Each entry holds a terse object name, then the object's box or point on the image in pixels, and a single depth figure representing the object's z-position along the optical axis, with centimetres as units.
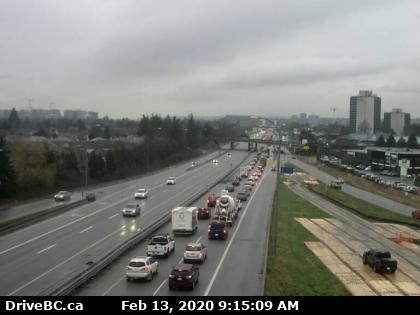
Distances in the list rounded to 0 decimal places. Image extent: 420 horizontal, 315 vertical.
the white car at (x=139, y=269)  2628
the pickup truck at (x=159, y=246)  3225
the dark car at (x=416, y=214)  5738
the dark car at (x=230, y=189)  7639
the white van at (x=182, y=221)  4103
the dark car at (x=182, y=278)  2477
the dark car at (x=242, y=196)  6517
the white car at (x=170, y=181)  8611
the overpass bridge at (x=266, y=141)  17088
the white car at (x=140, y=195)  6625
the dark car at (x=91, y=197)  6300
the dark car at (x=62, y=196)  6381
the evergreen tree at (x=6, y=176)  6225
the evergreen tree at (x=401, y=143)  17828
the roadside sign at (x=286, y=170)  7594
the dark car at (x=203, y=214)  5016
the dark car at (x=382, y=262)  3142
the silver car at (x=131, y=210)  5062
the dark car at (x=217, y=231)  3900
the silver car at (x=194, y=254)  3082
